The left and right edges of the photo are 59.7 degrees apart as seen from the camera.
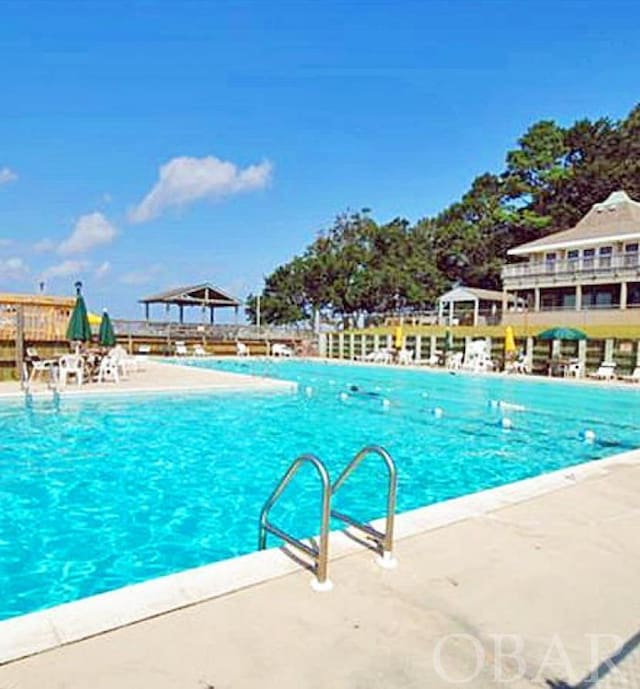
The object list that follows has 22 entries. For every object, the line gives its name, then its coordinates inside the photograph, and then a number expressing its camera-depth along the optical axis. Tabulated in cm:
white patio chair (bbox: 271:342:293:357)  3328
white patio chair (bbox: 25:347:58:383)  1383
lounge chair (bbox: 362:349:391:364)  2766
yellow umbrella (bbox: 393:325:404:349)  2695
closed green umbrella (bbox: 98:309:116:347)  1520
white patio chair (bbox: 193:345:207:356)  3130
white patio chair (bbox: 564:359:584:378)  2014
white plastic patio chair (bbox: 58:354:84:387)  1354
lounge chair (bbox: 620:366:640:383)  1827
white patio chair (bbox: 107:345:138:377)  1574
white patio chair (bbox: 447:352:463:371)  2415
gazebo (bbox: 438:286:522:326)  3133
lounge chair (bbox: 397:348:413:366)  2684
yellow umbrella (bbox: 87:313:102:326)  1823
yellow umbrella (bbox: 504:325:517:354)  2214
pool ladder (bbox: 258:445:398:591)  296
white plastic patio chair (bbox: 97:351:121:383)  1459
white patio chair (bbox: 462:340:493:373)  2325
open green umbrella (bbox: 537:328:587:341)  1970
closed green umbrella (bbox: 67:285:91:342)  1327
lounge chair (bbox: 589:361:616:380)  1925
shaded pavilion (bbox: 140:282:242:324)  3225
